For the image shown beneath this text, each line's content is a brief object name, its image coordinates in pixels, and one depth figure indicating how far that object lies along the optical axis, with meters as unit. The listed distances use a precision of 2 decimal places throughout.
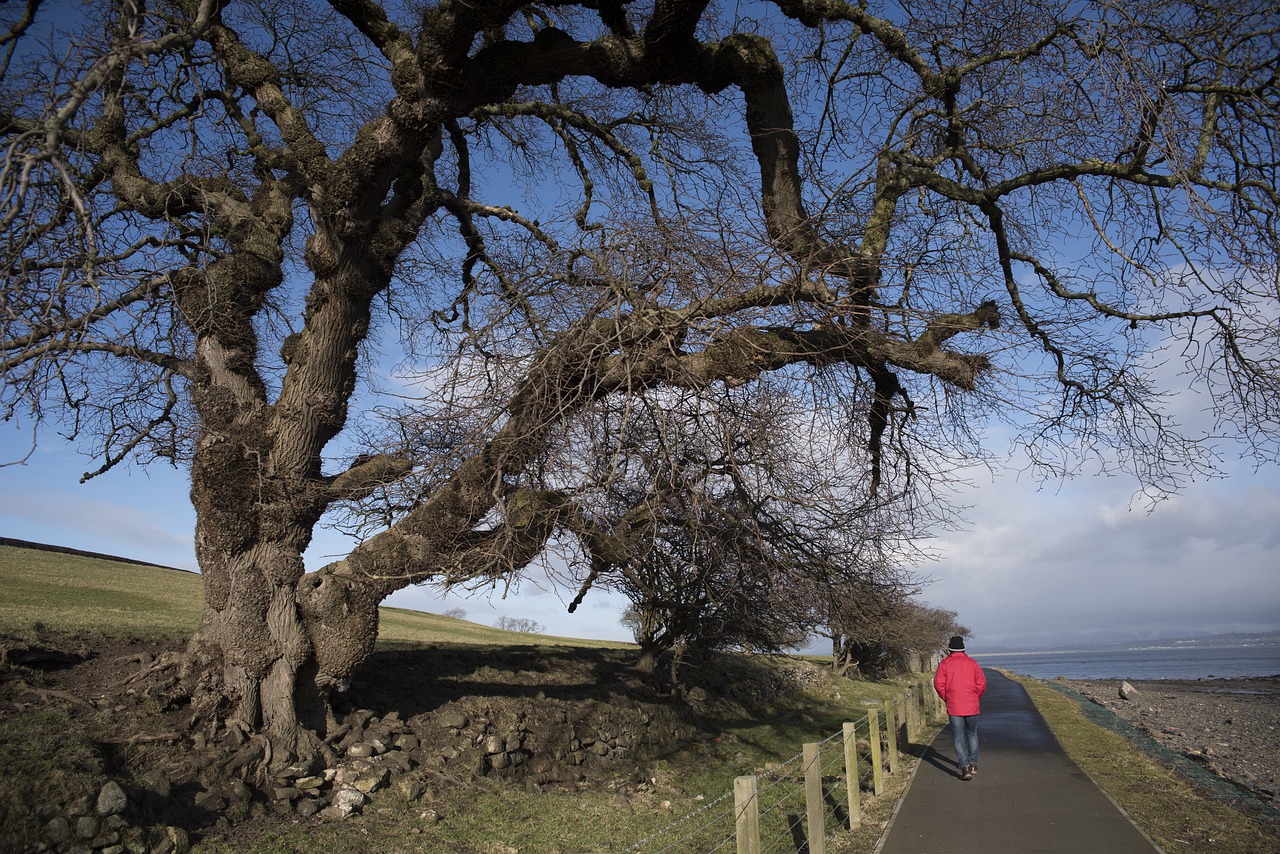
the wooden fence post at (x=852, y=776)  8.29
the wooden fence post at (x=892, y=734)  10.55
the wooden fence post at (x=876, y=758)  9.54
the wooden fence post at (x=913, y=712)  13.88
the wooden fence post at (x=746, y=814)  5.28
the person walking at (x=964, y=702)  10.13
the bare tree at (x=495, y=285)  6.43
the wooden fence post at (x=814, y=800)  6.72
